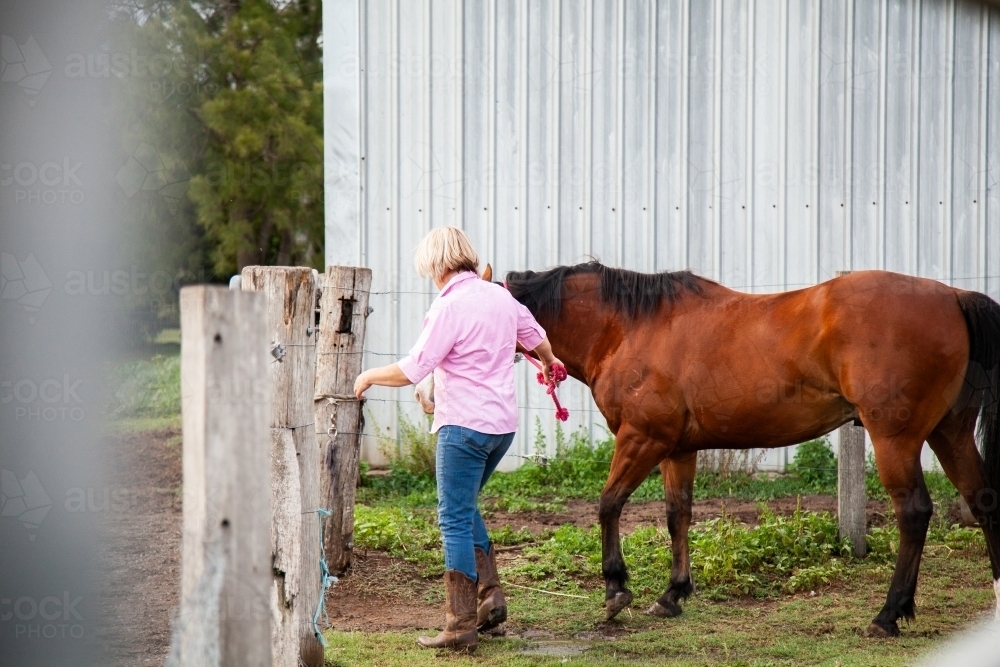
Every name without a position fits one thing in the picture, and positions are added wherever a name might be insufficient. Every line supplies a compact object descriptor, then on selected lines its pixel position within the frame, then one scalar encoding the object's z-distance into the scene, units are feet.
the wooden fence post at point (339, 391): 31.76
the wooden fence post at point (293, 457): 21.13
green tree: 69.41
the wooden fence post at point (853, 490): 34.63
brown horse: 27.04
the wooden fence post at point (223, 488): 12.69
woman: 23.86
